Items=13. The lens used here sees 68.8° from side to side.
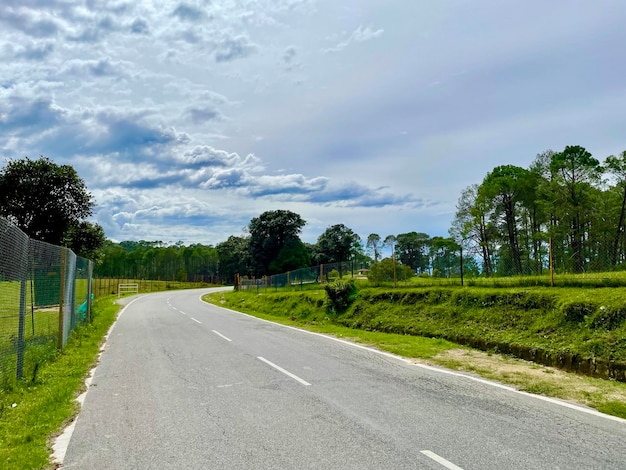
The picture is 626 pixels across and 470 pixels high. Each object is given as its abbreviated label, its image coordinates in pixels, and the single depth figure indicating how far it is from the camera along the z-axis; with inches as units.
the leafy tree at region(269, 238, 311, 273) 2758.4
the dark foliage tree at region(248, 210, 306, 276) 2901.1
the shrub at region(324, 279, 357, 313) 831.1
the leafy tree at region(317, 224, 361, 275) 3112.7
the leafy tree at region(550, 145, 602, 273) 1649.9
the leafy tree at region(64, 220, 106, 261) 1192.1
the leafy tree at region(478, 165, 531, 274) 2069.4
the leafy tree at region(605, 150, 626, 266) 1466.5
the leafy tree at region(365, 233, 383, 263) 4645.7
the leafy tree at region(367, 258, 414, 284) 837.2
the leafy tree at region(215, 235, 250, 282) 3801.9
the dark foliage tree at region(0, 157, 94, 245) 1114.7
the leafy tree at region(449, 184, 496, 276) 2105.1
